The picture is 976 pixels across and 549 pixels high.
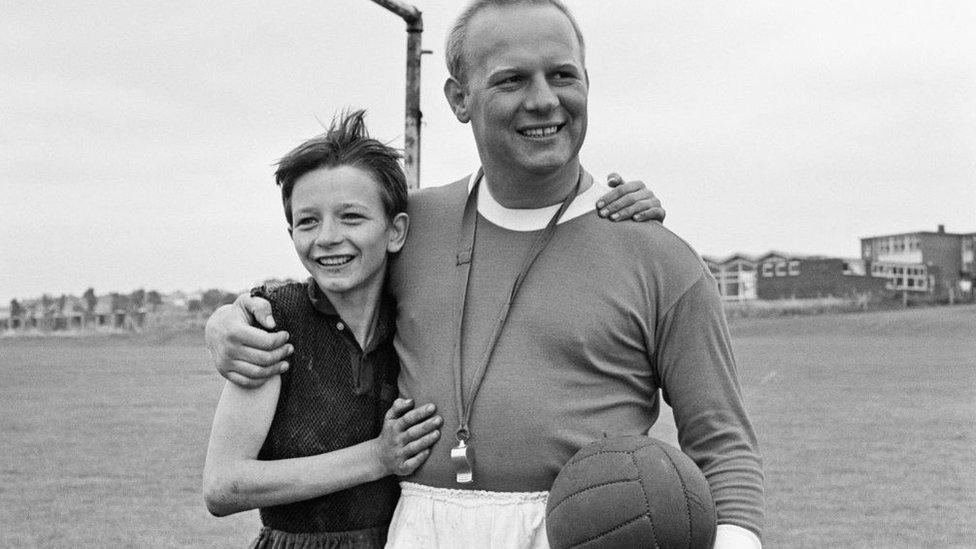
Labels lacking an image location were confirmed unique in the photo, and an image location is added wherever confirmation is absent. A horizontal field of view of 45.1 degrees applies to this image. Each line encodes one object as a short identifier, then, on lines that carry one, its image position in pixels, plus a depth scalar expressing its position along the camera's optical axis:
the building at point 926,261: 88.69
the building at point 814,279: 81.44
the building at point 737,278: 82.81
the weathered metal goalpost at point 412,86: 6.91
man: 3.02
